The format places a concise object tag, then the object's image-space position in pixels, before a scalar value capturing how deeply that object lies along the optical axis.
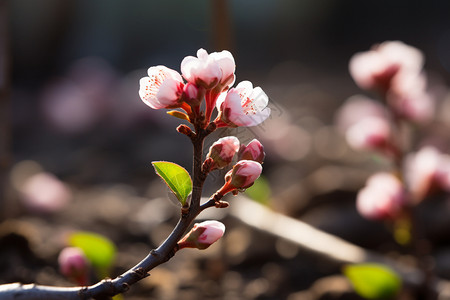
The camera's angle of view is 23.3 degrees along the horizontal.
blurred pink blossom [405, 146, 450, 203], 0.63
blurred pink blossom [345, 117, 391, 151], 0.65
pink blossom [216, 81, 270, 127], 0.43
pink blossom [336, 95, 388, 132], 0.96
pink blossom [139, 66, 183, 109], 0.43
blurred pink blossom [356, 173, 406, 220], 0.61
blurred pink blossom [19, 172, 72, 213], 0.90
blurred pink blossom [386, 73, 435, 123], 0.61
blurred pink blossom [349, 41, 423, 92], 0.60
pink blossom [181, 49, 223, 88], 0.42
